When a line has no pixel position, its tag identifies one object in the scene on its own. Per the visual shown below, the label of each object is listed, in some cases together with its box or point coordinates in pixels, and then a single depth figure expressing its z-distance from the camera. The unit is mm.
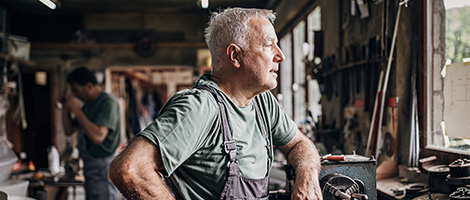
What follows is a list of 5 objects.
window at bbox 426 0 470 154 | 1995
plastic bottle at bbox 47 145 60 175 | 4348
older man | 1187
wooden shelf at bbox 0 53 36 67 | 5307
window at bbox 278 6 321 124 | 4617
